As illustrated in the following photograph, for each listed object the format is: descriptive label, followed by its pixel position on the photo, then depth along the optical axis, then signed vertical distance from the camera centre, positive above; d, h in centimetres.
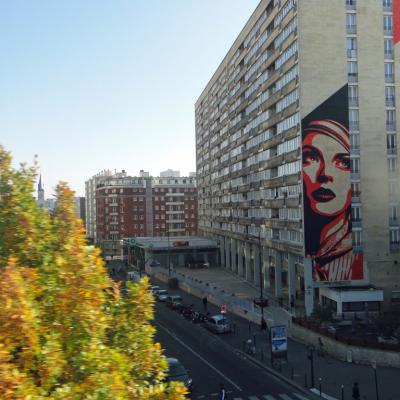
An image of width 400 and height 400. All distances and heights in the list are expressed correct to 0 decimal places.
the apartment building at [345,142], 5281 +652
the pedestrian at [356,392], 2747 -995
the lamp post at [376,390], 2725 -994
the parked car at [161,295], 6682 -1142
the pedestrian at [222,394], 2697 -980
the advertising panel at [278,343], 3447 -909
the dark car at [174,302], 5971 -1107
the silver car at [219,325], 4625 -1057
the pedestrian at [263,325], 4703 -1074
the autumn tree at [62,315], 756 -178
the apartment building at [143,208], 15050 +19
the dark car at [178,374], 2924 -946
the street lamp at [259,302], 4712 -1055
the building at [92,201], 18355 +341
